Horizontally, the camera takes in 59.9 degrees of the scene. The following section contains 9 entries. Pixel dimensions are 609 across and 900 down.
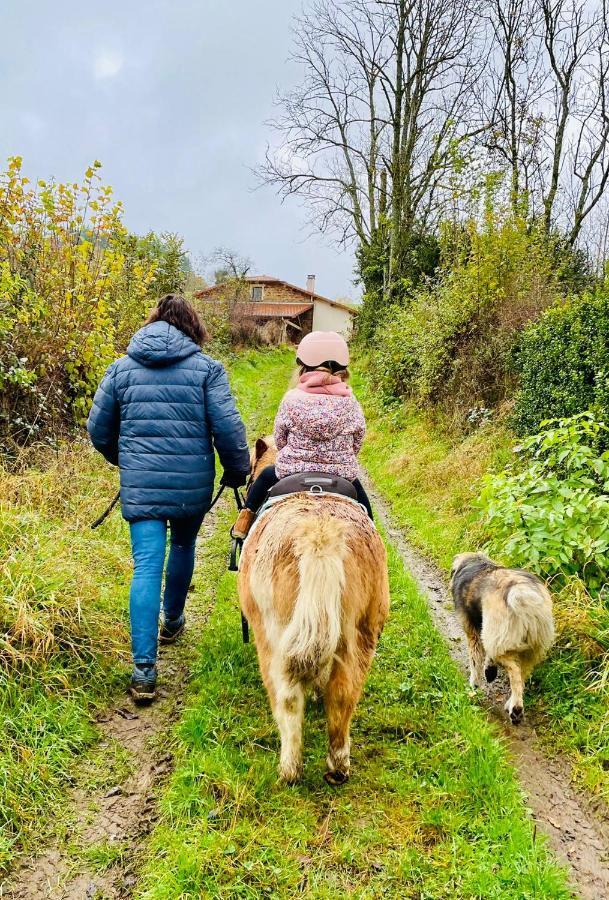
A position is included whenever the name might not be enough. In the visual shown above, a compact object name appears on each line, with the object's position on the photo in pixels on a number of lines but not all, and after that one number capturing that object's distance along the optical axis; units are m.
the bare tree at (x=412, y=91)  15.61
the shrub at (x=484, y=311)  8.74
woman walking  3.39
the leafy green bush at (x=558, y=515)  3.91
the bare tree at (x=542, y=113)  15.40
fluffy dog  3.09
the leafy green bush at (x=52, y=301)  5.80
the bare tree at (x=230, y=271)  27.95
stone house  42.28
